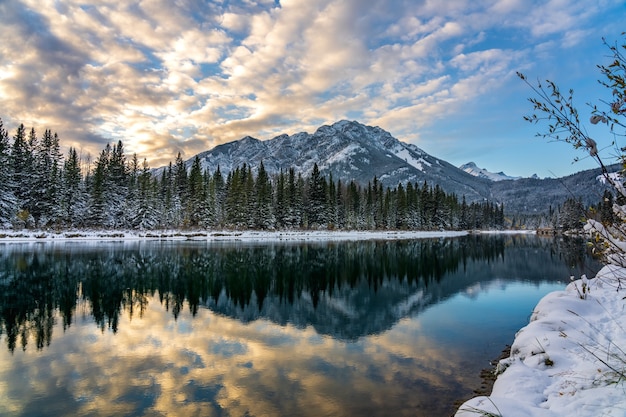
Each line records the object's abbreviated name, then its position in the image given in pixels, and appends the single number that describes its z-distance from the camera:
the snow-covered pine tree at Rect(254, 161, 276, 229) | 84.69
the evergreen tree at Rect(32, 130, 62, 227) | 67.12
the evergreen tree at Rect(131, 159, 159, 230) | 73.56
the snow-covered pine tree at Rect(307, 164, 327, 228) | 95.62
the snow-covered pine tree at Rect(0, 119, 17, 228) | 56.84
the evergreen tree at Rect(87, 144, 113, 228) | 73.06
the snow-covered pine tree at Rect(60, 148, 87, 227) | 70.94
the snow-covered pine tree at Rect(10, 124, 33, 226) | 62.65
